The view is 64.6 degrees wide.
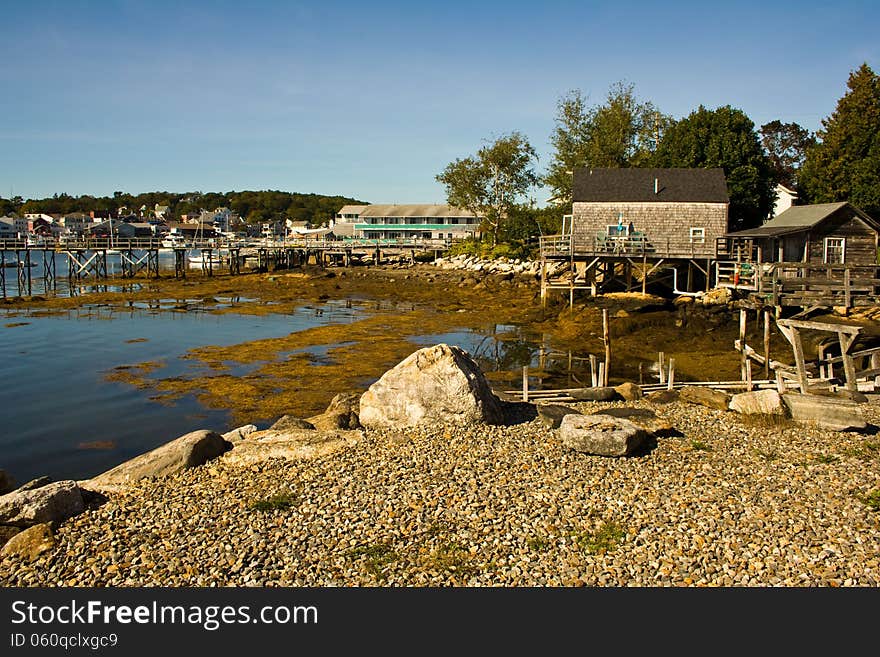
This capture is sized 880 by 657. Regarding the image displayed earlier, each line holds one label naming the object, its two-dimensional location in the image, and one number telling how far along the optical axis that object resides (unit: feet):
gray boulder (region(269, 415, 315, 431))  50.67
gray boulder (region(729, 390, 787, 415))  51.24
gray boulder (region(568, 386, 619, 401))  60.59
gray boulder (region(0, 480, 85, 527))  35.91
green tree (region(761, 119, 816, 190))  254.47
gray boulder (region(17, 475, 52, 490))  42.96
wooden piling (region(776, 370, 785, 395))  62.40
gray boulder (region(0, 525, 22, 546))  35.27
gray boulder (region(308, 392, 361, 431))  51.85
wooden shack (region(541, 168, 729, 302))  138.21
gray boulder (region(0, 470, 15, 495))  45.84
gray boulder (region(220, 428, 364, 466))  45.42
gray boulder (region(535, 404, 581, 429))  51.26
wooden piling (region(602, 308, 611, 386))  80.30
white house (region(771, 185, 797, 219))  178.59
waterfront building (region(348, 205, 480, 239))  368.07
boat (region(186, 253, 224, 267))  323.78
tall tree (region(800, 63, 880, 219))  148.36
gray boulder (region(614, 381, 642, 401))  61.77
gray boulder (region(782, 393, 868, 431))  48.39
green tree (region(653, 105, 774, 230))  158.81
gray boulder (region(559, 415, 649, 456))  43.32
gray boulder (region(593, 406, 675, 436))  47.39
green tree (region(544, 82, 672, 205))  197.06
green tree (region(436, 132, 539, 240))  257.34
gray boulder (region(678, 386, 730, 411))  56.29
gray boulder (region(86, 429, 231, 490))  42.50
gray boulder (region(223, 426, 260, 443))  50.93
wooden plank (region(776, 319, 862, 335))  63.62
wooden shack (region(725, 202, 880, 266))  122.31
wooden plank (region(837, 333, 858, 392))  60.85
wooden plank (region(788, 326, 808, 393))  61.87
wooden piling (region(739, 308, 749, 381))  71.20
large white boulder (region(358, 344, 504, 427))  50.98
